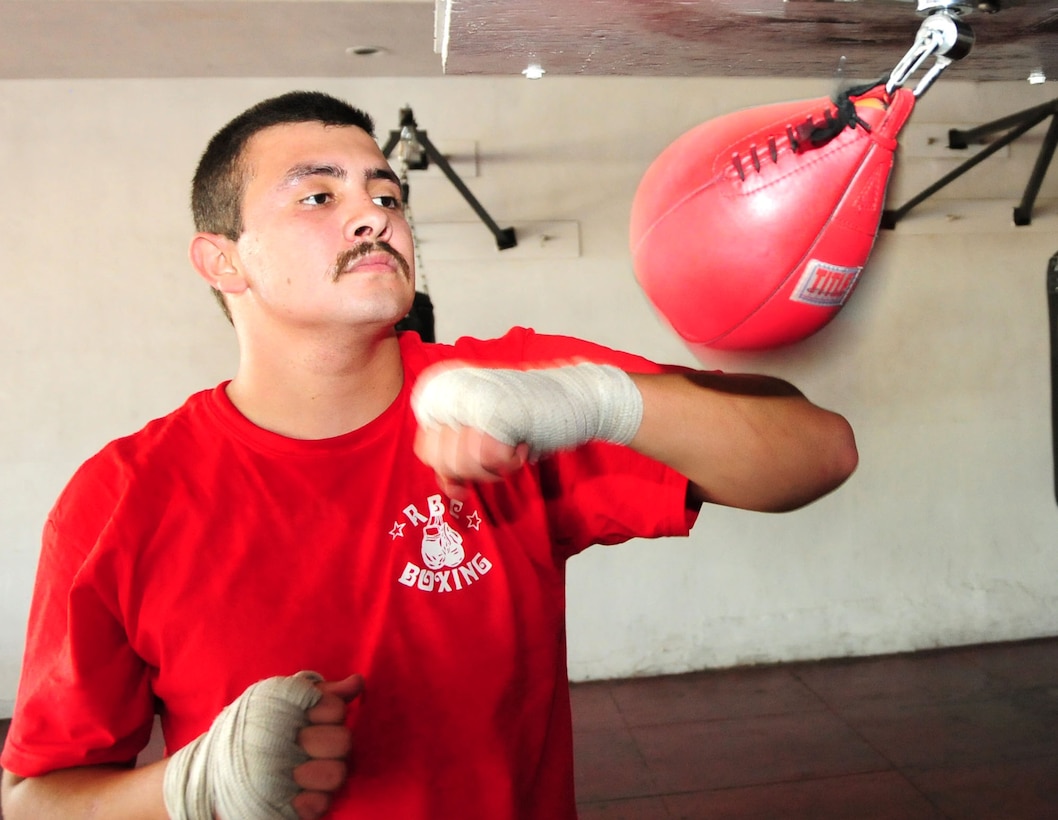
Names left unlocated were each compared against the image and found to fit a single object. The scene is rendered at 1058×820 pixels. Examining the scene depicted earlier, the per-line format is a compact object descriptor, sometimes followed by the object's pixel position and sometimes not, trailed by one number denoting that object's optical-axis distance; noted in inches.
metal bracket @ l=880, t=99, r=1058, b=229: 107.8
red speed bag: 42.4
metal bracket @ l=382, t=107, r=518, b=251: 96.6
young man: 33.4
